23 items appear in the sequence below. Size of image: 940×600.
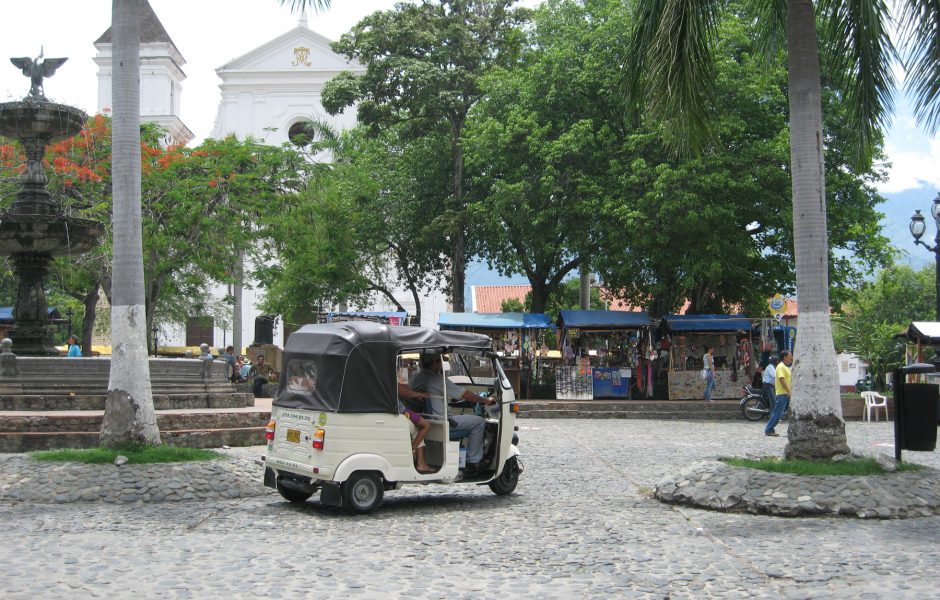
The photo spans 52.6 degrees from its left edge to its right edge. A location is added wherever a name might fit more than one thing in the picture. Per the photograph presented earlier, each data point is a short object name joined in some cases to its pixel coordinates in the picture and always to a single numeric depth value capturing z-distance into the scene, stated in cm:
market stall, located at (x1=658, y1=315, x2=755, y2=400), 2628
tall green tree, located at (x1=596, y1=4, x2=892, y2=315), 2345
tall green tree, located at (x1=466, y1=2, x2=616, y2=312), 2577
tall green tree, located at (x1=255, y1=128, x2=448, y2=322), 3192
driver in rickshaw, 1020
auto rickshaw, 937
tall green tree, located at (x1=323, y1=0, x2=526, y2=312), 2886
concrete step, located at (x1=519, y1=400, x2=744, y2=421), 2464
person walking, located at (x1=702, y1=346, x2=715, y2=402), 2611
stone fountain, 1509
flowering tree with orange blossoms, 2362
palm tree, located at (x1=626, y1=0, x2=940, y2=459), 1017
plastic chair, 2344
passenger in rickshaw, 995
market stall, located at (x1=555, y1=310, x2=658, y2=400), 2651
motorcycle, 2339
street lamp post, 2038
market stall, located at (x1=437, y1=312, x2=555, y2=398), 2731
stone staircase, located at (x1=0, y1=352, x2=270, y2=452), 1286
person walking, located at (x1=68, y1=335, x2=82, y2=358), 2041
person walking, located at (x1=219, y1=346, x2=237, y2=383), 2582
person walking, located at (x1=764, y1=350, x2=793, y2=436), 1741
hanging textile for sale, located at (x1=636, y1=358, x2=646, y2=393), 2700
